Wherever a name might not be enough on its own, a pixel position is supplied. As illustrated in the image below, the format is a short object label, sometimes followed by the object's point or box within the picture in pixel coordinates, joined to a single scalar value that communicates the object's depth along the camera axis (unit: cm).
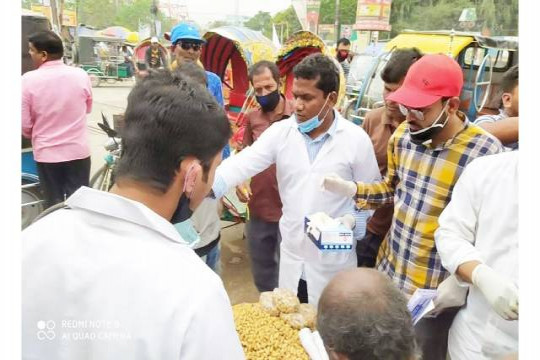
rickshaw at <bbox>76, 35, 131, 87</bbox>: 2158
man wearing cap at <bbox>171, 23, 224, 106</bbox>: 402
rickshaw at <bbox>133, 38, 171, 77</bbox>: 668
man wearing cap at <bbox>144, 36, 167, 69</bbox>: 630
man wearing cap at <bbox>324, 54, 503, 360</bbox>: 188
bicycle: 382
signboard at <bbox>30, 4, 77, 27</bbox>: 2259
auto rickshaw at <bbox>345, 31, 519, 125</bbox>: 688
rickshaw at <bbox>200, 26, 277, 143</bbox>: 721
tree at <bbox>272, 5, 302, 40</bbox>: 4466
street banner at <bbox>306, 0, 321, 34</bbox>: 1823
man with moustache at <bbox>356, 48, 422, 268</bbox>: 253
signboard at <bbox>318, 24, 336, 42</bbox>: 2899
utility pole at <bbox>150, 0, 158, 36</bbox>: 2193
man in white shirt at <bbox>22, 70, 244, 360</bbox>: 86
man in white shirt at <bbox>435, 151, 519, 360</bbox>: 147
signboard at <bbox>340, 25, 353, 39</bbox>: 2566
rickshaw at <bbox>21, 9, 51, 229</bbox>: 406
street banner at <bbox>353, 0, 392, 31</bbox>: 1659
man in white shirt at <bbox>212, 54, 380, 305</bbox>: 234
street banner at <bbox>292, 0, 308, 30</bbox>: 1363
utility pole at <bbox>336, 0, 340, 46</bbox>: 2038
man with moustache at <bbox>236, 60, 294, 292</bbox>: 302
